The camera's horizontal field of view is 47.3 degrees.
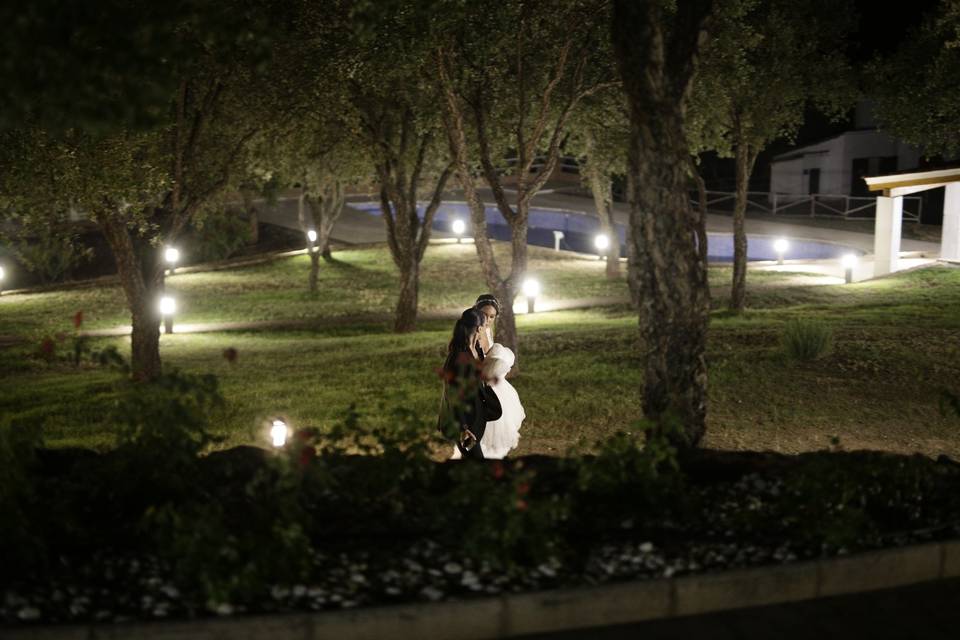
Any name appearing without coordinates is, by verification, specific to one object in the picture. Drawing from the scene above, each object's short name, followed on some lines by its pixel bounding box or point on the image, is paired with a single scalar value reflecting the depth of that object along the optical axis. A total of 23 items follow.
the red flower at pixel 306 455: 5.93
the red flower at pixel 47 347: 7.58
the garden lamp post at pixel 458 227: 39.34
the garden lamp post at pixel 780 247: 32.84
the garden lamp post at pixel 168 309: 22.38
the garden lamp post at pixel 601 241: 33.75
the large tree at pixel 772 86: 20.66
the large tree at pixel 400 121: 13.45
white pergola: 27.59
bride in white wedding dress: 10.05
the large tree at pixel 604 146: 18.52
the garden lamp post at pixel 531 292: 24.91
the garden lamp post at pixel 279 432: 8.86
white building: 46.25
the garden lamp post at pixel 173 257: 29.80
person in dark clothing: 9.59
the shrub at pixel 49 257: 29.75
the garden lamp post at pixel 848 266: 27.69
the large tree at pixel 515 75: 14.81
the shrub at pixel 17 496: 5.52
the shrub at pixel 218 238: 35.03
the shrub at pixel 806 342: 14.59
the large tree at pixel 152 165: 13.03
